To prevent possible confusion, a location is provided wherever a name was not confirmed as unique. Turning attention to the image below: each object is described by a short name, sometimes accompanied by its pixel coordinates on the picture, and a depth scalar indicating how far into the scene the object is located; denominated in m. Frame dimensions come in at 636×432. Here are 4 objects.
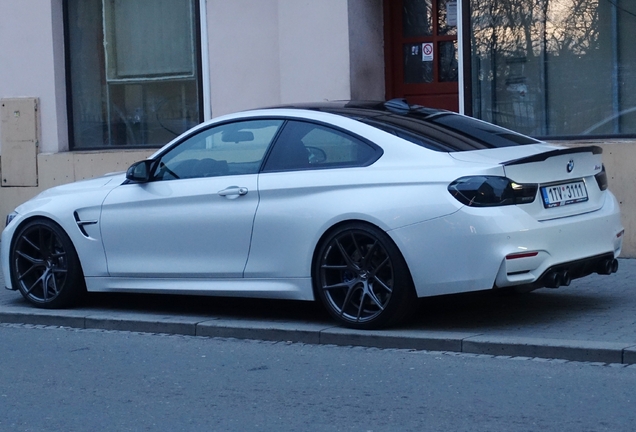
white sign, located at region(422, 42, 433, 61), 11.66
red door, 11.53
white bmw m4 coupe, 6.42
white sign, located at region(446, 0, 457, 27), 11.37
